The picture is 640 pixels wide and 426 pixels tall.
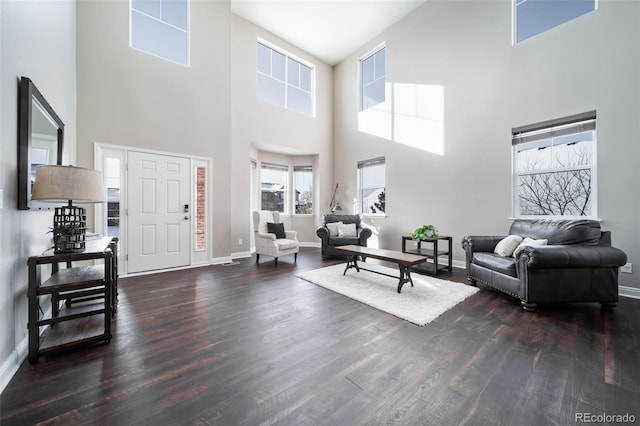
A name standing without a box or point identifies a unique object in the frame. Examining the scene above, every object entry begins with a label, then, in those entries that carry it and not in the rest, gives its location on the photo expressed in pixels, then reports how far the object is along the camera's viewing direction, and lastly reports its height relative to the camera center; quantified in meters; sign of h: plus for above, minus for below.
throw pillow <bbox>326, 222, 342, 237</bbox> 5.46 -0.32
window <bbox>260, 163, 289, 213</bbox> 6.72 +0.72
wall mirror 1.80 +0.60
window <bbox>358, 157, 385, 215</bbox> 5.95 +0.65
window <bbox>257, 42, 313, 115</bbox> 5.95 +3.21
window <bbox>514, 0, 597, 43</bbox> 3.41 +2.76
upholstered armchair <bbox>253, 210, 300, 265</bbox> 4.80 -0.45
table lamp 1.86 +0.15
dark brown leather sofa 2.54 -0.58
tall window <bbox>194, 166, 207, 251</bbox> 4.66 +0.08
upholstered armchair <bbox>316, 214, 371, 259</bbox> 5.26 -0.45
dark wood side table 3.97 -0.65
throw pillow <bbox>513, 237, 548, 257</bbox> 2.80 -0.34
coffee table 3.11 -0.55
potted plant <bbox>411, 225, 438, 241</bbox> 4.12 -0.31
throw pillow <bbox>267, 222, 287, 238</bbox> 5.25 -0.31
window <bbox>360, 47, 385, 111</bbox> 5.97 +3.19
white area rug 2.57 -0.93
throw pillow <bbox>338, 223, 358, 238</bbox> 5.43 -0.35
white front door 4.00 +0.04
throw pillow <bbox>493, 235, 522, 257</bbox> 3.22 -0.39
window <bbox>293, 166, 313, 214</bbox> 7.18 +0.67
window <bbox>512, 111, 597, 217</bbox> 3.37 +0.64
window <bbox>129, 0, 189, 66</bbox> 4.12 +3.04
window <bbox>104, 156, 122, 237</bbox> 3.83 +0.30
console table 1.74 -0.51
